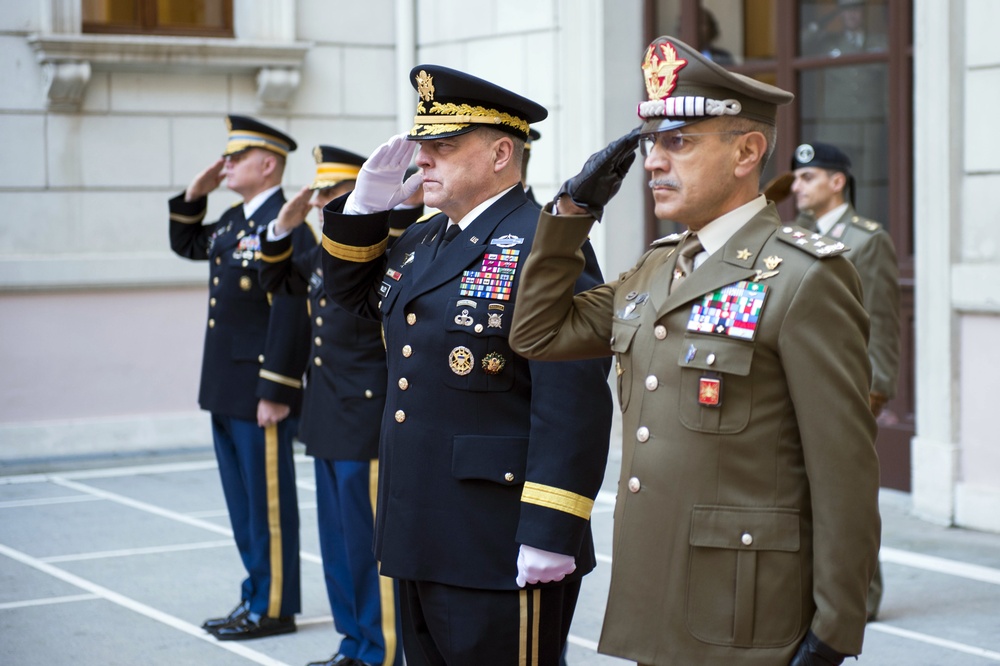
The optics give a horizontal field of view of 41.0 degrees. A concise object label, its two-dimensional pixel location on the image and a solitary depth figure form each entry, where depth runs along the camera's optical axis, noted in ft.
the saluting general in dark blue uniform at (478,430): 9.62
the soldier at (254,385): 17.22
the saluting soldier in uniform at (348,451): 15.31
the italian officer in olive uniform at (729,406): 7.75
